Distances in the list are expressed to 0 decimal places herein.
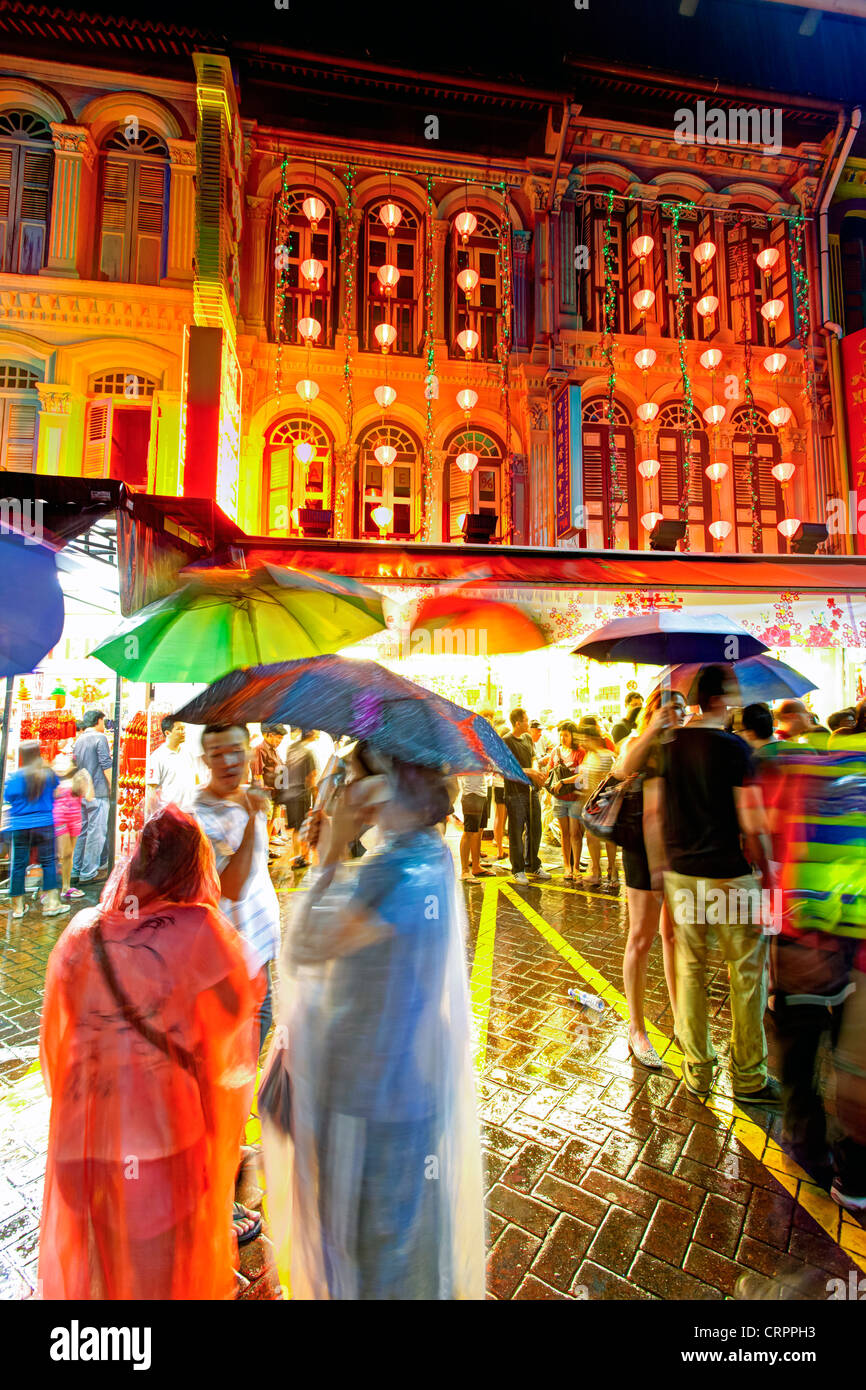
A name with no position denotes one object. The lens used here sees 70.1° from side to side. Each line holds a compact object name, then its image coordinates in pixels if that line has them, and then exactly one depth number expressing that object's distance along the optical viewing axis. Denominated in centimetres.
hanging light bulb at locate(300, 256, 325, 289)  991
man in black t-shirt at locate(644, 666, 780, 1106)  339
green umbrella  358
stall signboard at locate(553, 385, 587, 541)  973
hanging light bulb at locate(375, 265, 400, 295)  1079
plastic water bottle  458
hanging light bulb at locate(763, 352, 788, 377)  1133
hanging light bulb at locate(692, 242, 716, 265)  1085
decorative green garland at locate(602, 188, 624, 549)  1134
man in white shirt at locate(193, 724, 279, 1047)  278
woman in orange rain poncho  172
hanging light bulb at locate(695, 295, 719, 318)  1094
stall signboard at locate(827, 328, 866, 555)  1095
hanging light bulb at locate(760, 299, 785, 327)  1152
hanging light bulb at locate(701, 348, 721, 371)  1088
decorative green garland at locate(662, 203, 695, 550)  1156
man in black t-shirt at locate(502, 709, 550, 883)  837
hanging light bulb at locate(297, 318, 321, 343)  969
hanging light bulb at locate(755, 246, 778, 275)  1123
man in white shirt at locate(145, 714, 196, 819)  385
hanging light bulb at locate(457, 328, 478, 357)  1028
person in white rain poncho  152
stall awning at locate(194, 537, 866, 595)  801
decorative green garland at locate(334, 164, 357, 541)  1074
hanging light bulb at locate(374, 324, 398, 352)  1030
